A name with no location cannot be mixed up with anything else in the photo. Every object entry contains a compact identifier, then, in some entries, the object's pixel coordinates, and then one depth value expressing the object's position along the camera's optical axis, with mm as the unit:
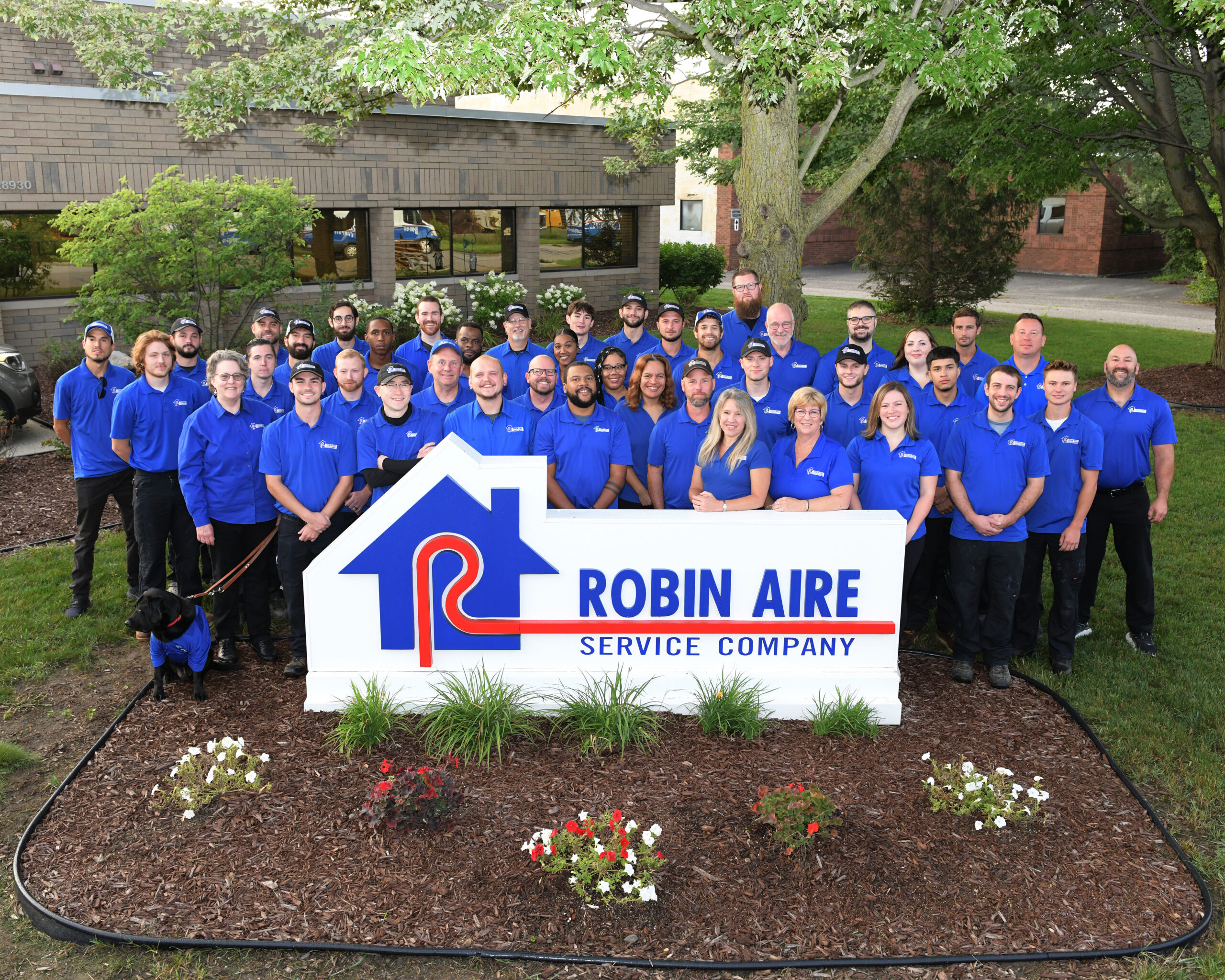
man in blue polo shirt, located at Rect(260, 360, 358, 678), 6336
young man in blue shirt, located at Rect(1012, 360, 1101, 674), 6500
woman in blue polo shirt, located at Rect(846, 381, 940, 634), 6137
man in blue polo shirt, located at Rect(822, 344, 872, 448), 6703
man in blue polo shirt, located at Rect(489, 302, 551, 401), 8469
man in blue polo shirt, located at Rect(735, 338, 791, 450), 6742
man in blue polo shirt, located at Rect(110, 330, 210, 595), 6980
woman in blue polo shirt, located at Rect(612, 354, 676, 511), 6812
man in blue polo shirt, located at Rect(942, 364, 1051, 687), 6234
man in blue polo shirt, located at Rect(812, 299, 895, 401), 7438
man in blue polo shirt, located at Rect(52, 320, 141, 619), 7457
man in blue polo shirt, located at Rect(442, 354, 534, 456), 6477
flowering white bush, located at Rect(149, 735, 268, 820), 5125
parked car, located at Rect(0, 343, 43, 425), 12031
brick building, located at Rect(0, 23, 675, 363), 15297
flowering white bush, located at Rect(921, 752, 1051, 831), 4969
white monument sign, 5789
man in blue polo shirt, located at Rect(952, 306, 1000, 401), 7773
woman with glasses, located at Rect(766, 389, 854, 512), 5973
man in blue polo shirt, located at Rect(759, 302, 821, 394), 7719
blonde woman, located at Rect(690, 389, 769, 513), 5984
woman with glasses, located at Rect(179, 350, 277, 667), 6523
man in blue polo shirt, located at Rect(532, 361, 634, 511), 6469
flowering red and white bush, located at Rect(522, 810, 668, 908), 4449
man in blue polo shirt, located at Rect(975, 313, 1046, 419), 7078
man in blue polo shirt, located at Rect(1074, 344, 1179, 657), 6879
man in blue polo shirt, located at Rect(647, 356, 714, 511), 6332
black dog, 5863
